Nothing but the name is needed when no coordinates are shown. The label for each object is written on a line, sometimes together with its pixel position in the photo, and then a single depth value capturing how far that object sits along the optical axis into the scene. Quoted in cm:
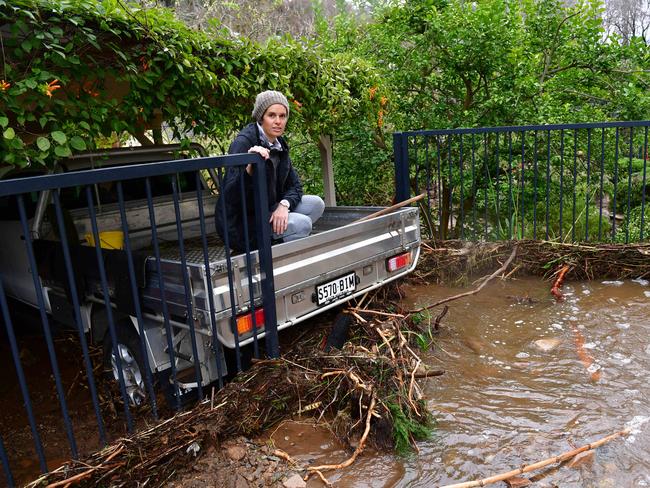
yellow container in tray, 384
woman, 353
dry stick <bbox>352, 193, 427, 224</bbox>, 434
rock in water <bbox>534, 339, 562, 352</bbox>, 385
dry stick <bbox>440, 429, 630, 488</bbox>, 235
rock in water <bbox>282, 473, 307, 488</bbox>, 246
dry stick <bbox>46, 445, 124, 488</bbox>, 223
